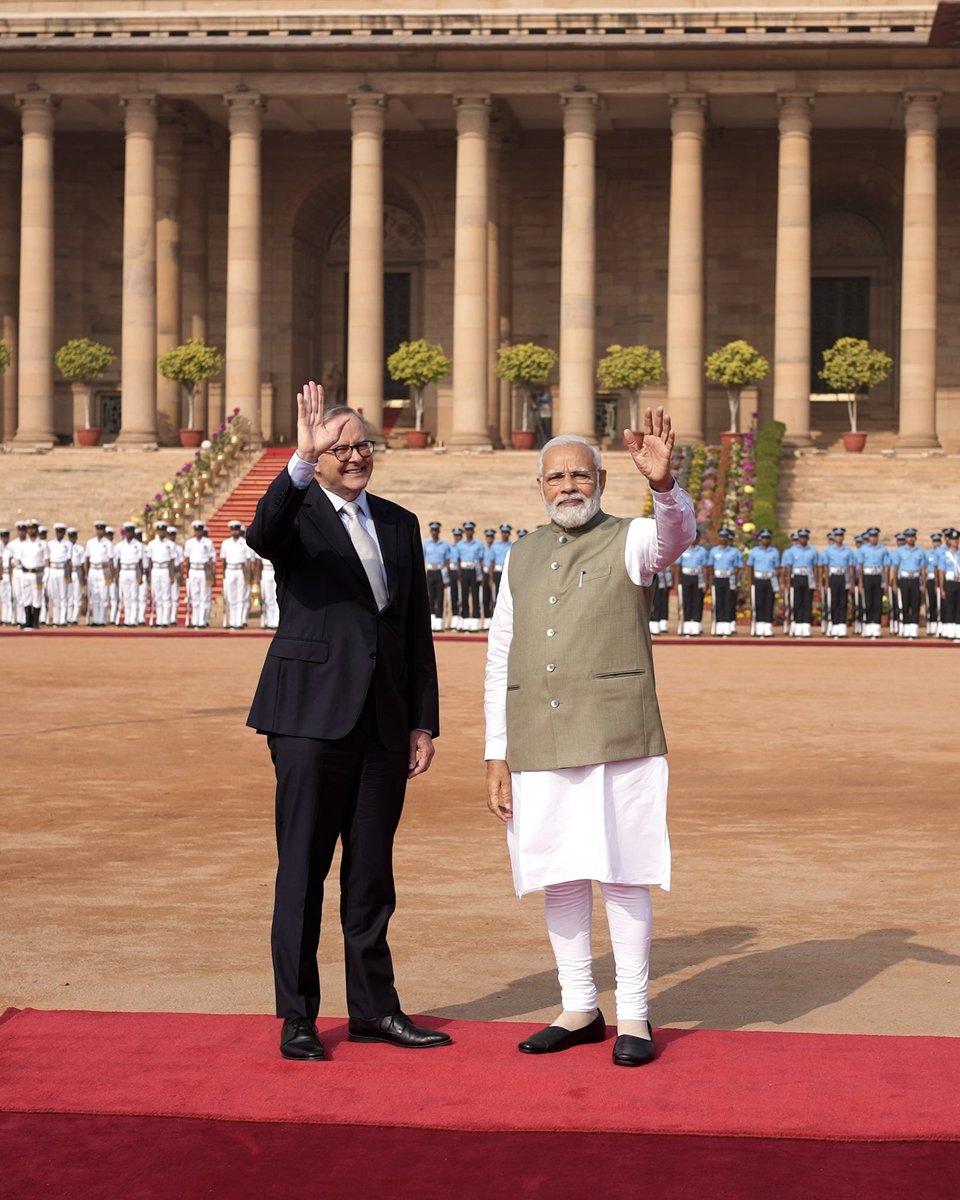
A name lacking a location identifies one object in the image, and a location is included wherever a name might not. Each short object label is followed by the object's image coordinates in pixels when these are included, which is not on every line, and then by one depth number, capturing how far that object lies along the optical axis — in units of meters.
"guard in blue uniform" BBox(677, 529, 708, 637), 34.16
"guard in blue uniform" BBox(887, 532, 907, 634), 34.24
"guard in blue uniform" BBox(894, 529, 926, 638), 33.69
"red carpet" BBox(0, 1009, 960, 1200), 5.57
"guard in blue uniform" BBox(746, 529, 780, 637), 34.38
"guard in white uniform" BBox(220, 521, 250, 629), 34.62
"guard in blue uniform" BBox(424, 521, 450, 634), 35.44
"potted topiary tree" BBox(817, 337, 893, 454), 49.28
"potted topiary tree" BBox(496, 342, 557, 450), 49.34
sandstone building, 49.31
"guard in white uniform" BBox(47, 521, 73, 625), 35.53
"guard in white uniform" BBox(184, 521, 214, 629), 35.22
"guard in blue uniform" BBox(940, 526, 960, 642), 33.34
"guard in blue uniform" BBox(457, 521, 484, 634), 35.19
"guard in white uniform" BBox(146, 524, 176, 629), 35.44
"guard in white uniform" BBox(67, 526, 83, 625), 35.91
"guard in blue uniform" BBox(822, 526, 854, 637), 33.88
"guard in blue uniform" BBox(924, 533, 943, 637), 33.94
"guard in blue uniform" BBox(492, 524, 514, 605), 35.44
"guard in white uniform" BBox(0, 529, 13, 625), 35.97
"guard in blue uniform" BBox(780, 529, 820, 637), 34.16
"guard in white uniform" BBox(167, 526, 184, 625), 35.88
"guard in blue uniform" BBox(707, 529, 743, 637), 33.62
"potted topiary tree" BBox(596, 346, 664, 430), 48.91
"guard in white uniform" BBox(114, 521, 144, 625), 35.69
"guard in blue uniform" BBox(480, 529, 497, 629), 34.69
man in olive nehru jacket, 7.02
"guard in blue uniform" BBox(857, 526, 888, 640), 33.94
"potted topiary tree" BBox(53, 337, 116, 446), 50.81
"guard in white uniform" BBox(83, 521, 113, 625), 35.97
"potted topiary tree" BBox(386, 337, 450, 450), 49.69
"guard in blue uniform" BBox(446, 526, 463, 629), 35.47
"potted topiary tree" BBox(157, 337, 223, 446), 49.91
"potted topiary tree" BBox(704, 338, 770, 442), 48.12
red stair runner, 42.56
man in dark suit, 7.12
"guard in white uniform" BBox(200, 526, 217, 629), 35.41
